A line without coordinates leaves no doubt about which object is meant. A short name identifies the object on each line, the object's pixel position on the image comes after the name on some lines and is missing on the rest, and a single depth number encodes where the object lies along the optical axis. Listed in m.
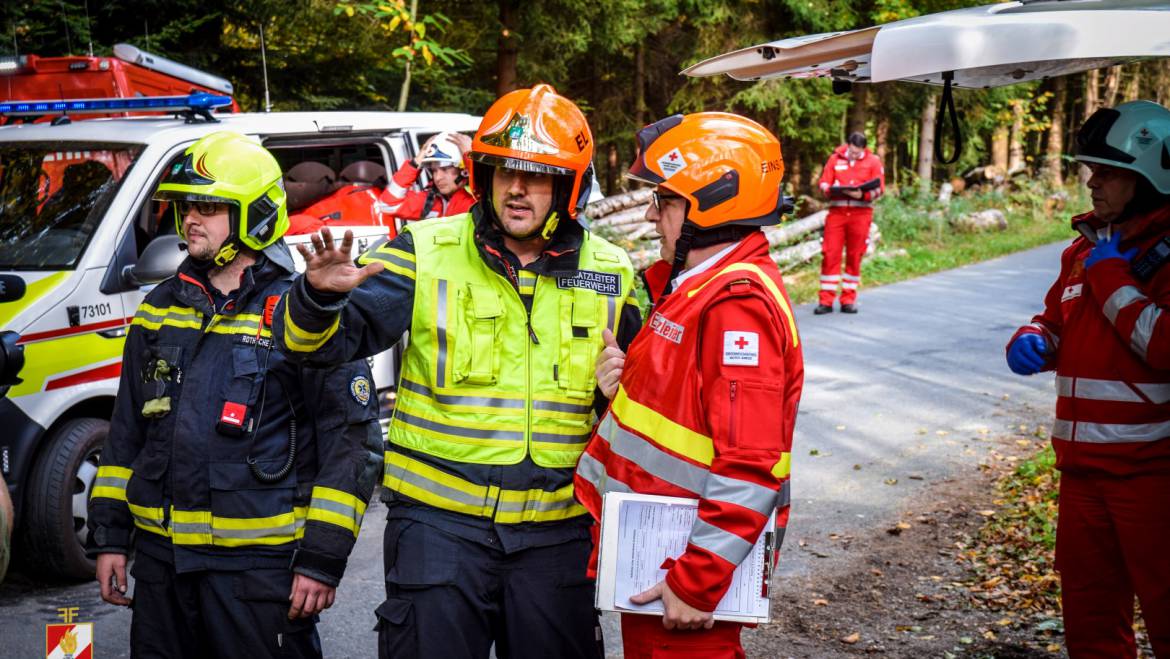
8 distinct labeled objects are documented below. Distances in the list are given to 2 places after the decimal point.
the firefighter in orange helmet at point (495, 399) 3.00
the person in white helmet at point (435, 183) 7.81
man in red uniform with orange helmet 2.59
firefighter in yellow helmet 3.07
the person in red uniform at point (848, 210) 12.86
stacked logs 14.52
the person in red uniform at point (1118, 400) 3.54
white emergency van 5.18
